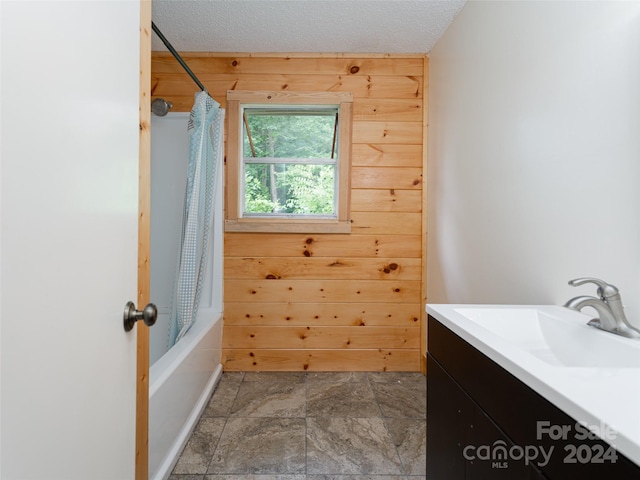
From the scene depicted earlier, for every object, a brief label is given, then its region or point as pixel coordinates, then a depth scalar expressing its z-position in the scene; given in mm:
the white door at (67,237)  465
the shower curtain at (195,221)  1823
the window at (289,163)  2426
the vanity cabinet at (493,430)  490
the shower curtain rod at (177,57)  1593
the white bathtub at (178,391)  1284
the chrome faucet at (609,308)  815
